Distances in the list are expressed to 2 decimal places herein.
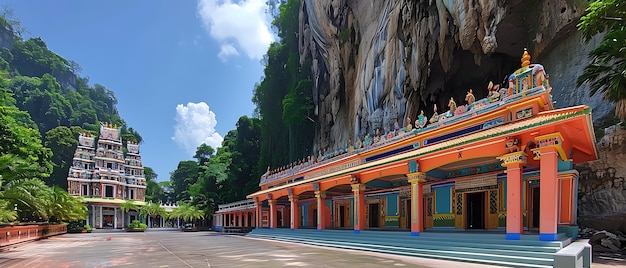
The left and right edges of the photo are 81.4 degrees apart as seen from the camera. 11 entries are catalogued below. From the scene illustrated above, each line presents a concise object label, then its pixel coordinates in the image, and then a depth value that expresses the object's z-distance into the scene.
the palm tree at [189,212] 43.84
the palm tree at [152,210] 52.94
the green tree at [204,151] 70.38
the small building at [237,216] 32.66
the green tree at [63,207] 27.89
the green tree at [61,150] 58.34
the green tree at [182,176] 70.93
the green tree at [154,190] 74.12
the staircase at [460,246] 8.59
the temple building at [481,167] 9.52
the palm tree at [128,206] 50.88
